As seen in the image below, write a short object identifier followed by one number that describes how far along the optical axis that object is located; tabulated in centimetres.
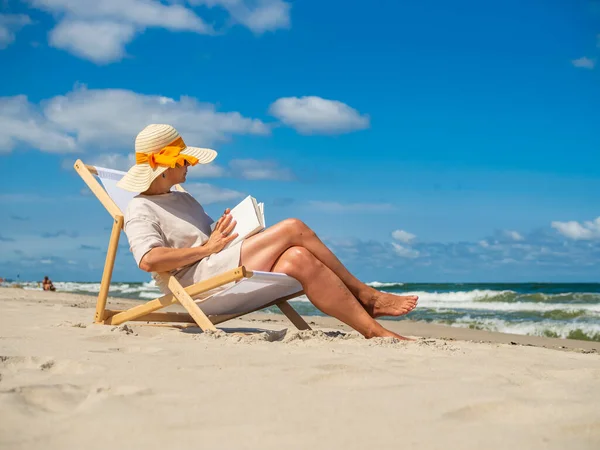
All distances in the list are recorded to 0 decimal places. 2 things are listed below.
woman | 418
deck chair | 420
